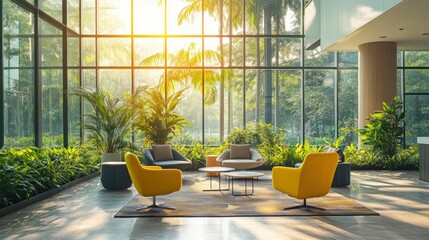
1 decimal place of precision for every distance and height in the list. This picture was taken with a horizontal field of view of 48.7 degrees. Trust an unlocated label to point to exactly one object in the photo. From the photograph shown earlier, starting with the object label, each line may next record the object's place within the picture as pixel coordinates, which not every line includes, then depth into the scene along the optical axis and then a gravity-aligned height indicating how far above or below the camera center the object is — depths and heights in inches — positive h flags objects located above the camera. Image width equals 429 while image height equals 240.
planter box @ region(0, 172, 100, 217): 252.7 -50.9
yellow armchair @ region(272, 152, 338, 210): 253.9 -33.1
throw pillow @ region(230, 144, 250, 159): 440.1 -32.8
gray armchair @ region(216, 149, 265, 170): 415.8 -40.0
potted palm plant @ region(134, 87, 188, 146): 500.1 -2.0
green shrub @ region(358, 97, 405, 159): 467.8 -15.7
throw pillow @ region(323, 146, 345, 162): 363.6 -27.0
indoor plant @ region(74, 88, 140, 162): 452.1 -8.5
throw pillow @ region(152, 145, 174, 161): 425.4 -33.2
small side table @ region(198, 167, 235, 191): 356.2 -40.9
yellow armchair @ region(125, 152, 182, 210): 259.9 -34.8
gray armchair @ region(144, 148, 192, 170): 396.5 -39.6
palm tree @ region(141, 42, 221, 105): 569.3 +53.1
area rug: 253.6 -53.0
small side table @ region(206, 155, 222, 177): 446.1 -43.4
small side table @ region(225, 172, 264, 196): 317.0 -39.8
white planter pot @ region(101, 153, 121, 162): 443.5 -38.2
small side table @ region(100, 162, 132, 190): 349.7 -44.4
